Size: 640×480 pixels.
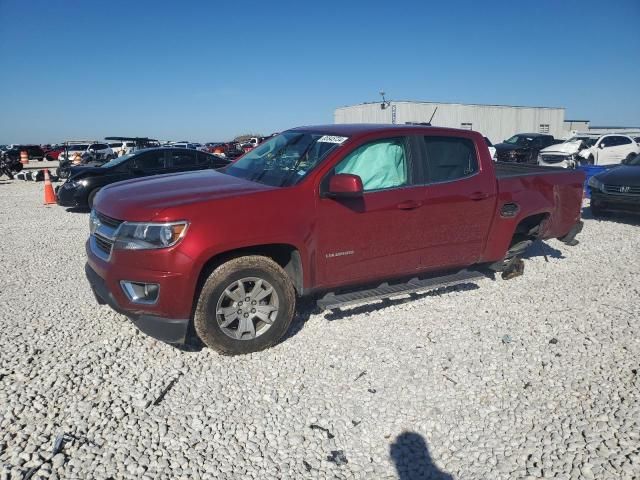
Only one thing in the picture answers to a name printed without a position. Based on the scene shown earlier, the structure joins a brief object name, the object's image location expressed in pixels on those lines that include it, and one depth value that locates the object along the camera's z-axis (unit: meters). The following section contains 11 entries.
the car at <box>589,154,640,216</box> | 8.62
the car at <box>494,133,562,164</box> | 21.03
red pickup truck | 3.26
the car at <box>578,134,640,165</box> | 18.48
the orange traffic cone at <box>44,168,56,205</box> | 11.86
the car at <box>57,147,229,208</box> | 10.09
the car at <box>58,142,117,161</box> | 23.17
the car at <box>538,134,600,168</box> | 17.59
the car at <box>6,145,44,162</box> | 35.09
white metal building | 32.94
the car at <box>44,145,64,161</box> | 38.14
